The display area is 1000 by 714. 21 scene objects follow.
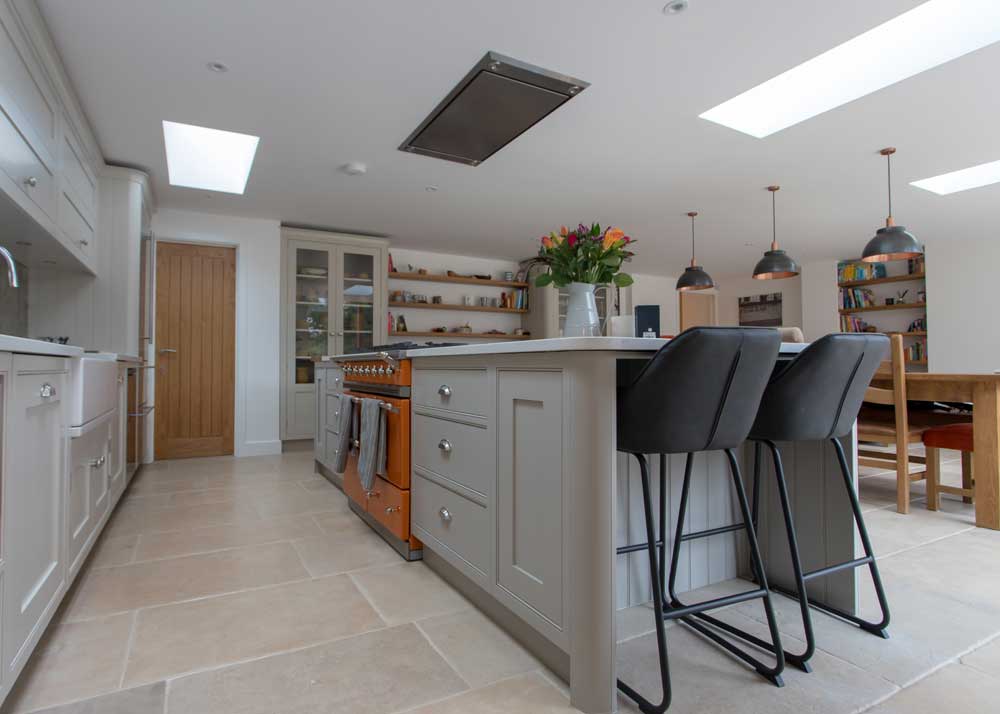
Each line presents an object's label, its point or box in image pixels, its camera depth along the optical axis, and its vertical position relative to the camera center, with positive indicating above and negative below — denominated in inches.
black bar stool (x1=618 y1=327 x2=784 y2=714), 47.5 -3.6
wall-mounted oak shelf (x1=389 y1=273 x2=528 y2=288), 255.3 +42.6
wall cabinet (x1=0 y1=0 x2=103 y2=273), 80.4 +40.5
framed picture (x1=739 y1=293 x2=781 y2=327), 320.5 +33.0
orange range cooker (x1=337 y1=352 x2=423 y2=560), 86.4 -16.0
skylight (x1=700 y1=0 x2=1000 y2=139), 96.7 +61.7
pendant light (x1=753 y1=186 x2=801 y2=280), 179.9 +33.1
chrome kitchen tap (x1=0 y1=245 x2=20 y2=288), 59.1 +11.1
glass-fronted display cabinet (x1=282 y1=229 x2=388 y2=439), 213.3 +24.5
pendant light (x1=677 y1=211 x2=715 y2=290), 211.9 +33.6
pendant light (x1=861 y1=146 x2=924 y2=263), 143.4 +32.1
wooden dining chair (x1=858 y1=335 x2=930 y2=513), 118.6 -15.5
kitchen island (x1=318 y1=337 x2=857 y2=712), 47.6 -15.9
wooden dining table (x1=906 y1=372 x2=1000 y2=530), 107.0 -13.1
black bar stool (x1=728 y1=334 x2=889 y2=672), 56.1 -3.7
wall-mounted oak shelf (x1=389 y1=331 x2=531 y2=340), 258.0 +15.1
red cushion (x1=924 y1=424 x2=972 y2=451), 118.3 -16.7
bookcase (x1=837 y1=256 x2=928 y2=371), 268.2 +33.1
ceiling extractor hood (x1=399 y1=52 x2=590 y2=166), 101.8 +54.4
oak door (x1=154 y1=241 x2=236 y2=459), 191.5 +6.0
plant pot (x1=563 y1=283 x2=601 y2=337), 69.7 +6.8
